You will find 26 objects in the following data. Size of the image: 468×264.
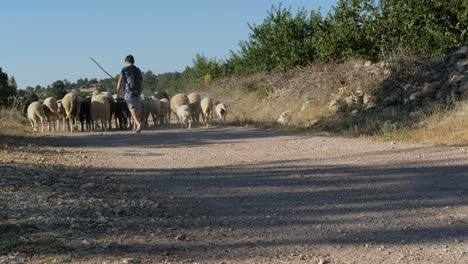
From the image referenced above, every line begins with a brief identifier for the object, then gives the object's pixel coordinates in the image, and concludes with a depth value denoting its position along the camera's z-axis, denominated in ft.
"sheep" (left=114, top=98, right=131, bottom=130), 71.88
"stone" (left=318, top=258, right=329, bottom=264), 14.35
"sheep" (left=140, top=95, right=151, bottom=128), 72.13
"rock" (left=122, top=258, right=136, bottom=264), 14.36
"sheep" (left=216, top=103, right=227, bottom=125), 73.36
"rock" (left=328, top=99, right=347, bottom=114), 59.36
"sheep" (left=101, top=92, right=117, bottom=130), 71.59
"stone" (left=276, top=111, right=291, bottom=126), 65.45
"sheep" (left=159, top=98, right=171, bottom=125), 77.62
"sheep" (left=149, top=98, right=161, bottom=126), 75.10
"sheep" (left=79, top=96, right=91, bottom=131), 71.90
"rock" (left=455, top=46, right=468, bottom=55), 54.62
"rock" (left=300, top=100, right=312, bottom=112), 66.91
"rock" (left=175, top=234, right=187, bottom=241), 16.46
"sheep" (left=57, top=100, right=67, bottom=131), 72.59
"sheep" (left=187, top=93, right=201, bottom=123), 75.97
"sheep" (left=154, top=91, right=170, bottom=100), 98.60
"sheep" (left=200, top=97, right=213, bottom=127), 73.00
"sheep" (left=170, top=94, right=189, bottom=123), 75.51
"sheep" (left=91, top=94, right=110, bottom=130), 69.72
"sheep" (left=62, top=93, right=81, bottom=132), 70.54
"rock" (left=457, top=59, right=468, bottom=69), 52.41
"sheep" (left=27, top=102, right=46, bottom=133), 70.38
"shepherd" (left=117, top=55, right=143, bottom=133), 51.42
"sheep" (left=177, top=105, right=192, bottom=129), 68.23
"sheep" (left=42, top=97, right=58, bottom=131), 72.74
